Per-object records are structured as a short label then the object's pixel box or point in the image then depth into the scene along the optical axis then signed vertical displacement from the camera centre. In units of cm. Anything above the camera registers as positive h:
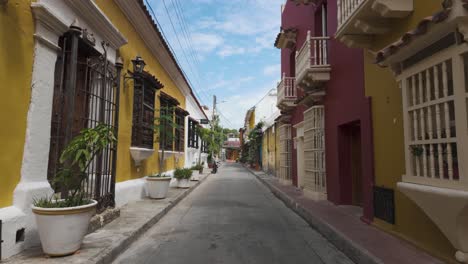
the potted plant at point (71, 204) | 392 -61
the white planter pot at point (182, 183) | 1307 -102
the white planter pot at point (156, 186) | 930 -81
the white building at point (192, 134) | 1873 +153
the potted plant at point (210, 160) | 3438 -20
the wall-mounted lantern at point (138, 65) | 844 +248
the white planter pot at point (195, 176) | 1794 -101
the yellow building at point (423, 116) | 341 +57
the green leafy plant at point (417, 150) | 411 +11
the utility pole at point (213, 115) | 3614 +505
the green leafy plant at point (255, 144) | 2841 +147
